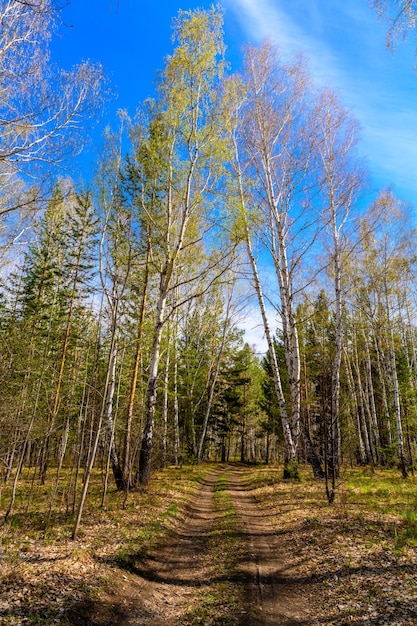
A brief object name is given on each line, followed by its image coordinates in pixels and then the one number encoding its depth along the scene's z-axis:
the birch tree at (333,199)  13.94
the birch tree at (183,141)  10.65
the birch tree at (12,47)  4.58
